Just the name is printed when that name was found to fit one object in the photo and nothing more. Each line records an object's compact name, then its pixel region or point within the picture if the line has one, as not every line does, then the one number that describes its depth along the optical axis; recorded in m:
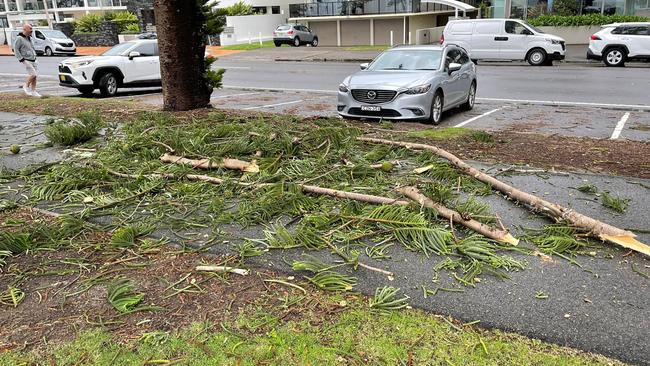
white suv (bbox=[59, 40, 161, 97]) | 16.39
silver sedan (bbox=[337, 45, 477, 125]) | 10.72
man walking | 15.49
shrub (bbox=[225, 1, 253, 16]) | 44.89
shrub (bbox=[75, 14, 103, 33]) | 47.53
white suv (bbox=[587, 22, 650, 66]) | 23.19
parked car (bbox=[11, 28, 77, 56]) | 37.44
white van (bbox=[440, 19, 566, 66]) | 24.89
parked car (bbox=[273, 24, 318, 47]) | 40.47
